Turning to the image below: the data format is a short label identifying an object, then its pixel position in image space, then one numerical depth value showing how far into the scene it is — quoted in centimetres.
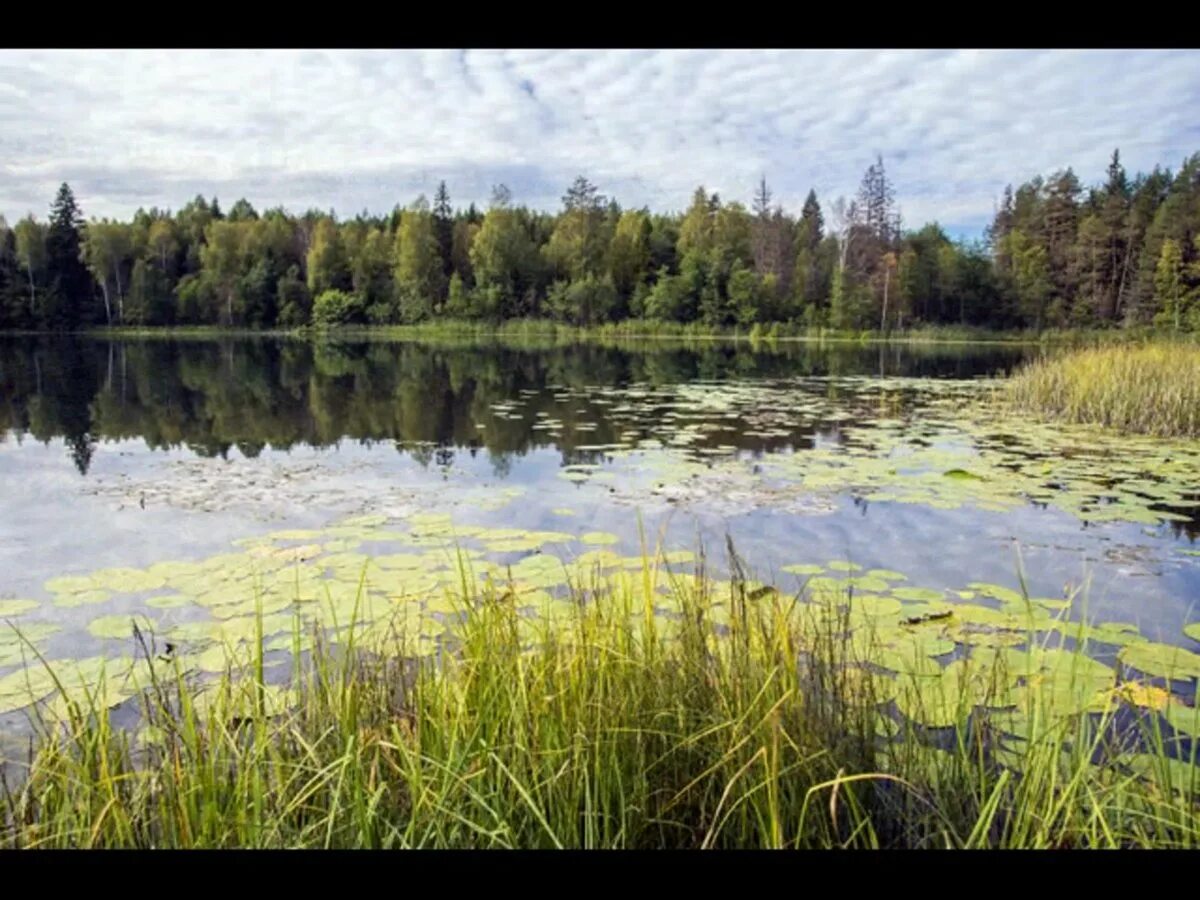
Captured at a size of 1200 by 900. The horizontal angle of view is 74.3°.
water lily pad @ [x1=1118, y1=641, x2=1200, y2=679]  268
